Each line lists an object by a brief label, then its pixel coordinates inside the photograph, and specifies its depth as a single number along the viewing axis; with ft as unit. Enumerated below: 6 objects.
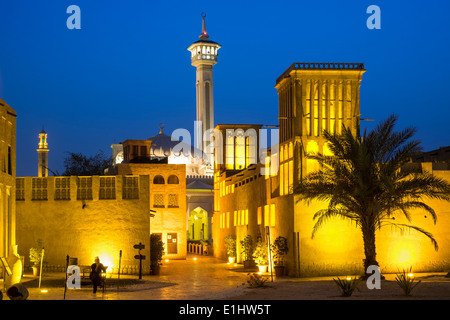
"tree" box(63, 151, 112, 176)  228.43
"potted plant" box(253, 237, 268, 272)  103.81
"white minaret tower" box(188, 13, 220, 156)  273.33
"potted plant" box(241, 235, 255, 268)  118.05
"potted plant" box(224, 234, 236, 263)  134.86
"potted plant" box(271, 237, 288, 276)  97.09
